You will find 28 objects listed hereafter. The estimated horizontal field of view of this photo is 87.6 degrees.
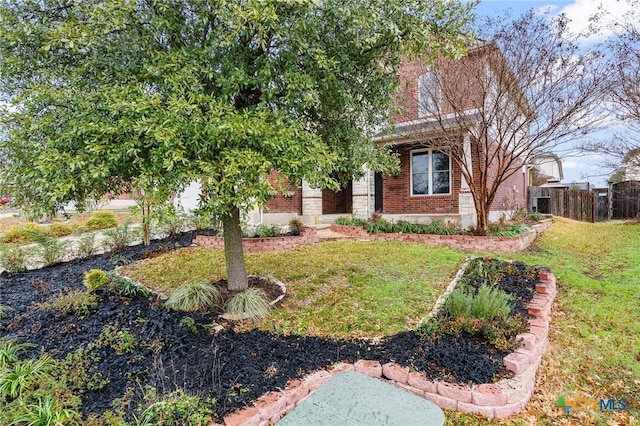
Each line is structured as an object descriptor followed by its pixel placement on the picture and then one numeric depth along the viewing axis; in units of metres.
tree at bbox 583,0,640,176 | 10.36
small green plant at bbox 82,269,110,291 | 5.02
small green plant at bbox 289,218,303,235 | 9.73
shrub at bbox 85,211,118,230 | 13.46
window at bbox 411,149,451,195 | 11.52
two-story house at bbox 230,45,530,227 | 8.70
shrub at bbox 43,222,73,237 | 12.17
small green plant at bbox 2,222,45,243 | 10.42
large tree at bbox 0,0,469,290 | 3.02
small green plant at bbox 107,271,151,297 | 4.95
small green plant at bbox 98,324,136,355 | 3.49
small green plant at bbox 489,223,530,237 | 8.89
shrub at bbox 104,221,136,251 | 8.80
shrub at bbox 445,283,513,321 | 3.90
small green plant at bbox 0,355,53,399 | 2.71
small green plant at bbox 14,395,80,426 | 2.32
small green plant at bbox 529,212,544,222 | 13.65
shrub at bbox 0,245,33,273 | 7.10
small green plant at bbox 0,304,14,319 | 4.46
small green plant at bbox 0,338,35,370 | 3.21
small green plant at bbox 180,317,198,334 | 3.87
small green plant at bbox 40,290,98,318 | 4.35
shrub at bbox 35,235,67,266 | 7.67
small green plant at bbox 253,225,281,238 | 9.19
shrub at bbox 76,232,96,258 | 8.48
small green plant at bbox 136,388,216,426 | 2.40
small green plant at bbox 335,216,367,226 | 10.91
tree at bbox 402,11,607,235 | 8.07
